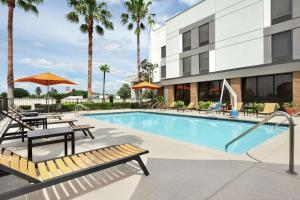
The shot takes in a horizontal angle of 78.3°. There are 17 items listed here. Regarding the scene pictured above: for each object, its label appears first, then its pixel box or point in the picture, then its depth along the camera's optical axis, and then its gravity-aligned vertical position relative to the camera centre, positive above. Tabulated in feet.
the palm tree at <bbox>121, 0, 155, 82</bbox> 76.23 +35.15
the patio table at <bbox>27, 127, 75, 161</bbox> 12.16 -2.60
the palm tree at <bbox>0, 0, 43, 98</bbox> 47.78 +13.03
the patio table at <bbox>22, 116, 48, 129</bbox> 22.87 -2.78
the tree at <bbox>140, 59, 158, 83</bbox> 85.15 +12.58
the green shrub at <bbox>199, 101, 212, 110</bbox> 57.26 -2.23
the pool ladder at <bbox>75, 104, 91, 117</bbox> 56.64 -3.11
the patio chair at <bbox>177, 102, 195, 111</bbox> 59.51 -3.04
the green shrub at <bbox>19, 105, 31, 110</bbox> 59.70 -2.92
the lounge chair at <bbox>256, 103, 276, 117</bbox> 39.73 -2.23
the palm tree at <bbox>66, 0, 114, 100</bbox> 64.59 +29.59
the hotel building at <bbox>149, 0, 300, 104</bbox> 46.55 +14.73
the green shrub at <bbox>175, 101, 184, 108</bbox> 63.38 -2.12
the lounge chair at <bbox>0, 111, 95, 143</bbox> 17.09 -3.38
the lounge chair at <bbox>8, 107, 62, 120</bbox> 29.47 -2.69
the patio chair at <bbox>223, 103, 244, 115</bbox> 46.82 -2.09
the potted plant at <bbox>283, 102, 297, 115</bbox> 40.32 -2.12
